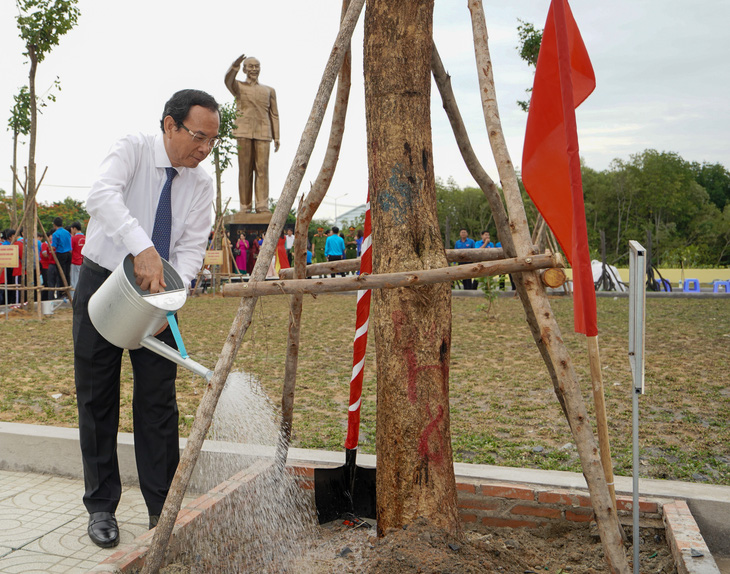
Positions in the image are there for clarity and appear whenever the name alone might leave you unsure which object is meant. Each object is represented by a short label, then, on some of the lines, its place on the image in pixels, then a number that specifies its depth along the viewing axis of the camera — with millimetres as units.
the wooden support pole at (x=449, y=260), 3316
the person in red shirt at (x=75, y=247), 14307
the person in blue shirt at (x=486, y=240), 17000
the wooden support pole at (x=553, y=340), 2293
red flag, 2588
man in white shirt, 3062
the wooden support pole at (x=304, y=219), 3160
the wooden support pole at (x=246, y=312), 2471
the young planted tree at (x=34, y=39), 11320
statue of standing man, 17859
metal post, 2451
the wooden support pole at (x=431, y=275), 2381
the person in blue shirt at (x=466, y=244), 17828
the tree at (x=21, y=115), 12125
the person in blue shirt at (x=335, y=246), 19453
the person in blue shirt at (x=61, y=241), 14234
